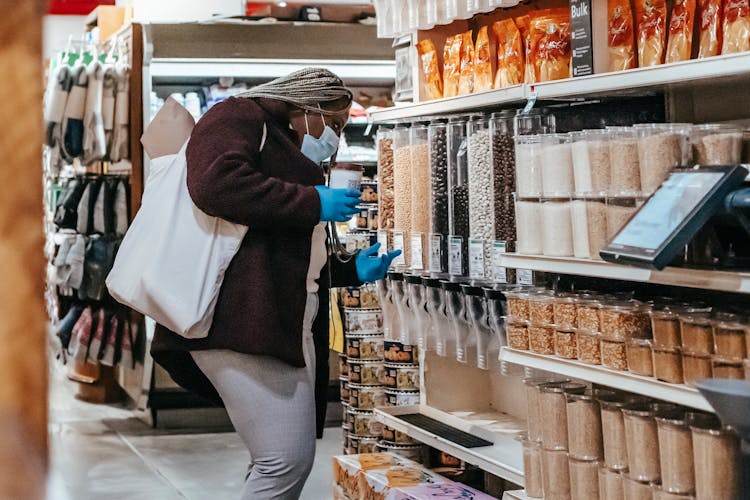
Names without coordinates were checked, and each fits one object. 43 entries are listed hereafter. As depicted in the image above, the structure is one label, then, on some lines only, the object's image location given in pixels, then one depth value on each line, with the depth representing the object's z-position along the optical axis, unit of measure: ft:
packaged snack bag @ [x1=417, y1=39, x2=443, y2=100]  11.55
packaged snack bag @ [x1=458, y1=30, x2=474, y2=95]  10.77
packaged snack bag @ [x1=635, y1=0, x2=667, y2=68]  8.16
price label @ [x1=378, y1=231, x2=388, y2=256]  11.77
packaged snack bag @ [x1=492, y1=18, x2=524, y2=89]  10.03
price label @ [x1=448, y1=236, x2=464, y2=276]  10.32
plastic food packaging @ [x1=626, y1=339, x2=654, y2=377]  7.23
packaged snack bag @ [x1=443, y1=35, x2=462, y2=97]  11.09
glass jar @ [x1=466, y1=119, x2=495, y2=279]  9.91
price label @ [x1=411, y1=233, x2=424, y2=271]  10.95
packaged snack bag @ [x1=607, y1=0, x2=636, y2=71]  8.45
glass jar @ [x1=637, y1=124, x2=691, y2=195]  7.07
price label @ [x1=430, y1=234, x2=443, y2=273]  10.65
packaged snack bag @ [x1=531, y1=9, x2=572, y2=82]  9.35
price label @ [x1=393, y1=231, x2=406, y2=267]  11.30
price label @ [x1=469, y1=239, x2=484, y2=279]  9.98
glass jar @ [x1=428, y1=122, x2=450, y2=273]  10.63
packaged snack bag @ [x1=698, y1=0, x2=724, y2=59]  7.57
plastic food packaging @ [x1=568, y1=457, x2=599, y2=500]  8.14
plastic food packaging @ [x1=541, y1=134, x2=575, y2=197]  8.09
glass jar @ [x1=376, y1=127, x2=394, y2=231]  11.87
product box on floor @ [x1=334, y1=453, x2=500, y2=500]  10.62
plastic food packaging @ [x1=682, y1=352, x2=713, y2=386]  6.75
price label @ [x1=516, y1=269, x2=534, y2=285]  9.37
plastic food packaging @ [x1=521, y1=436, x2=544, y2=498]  8.75
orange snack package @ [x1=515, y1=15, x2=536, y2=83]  9.68
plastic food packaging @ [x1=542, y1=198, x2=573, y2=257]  8.16
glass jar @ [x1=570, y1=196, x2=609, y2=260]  7.70
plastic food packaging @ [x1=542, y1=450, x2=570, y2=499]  8.45
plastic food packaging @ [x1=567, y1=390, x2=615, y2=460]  8.18
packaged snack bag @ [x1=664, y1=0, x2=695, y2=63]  7.89
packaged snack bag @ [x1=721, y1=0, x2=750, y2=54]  7.22
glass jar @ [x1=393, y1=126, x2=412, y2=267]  11.27
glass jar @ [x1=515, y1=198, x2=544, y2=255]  8.54
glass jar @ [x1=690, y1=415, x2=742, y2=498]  6.78
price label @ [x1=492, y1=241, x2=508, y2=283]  9.61
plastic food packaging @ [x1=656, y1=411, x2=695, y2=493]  7.11
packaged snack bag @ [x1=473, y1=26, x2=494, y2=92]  10.52
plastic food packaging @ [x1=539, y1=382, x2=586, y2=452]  8.47
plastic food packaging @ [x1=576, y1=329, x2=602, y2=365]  7.82
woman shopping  8.56
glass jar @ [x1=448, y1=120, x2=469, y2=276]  10.32
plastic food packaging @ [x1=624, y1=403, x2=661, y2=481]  7.45
